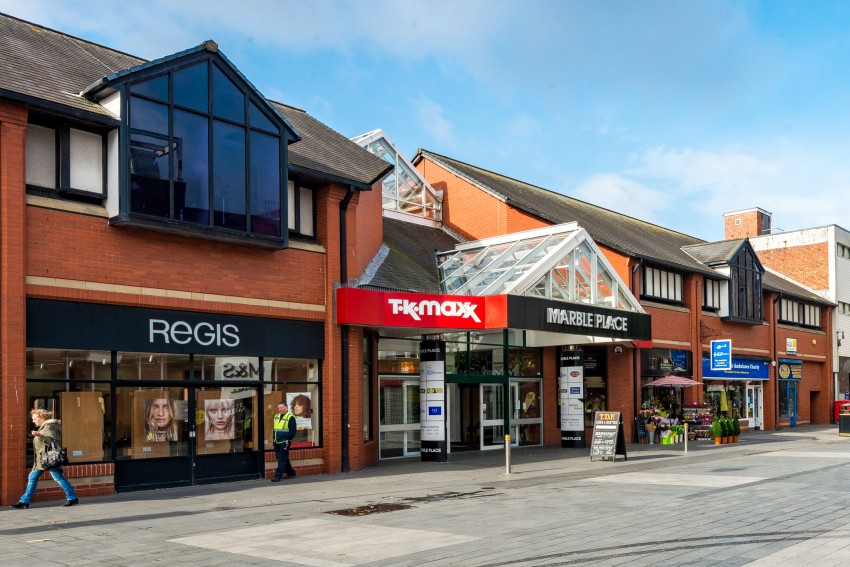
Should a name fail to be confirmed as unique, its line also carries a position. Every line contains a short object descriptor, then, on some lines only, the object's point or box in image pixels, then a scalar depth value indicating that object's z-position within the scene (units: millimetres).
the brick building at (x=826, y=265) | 46844
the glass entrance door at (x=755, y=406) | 39688
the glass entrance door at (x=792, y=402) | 42656
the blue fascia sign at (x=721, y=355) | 33375
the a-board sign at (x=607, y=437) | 22141
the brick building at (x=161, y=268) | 14602
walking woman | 13227
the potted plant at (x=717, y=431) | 29688
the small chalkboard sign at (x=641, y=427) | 29688
